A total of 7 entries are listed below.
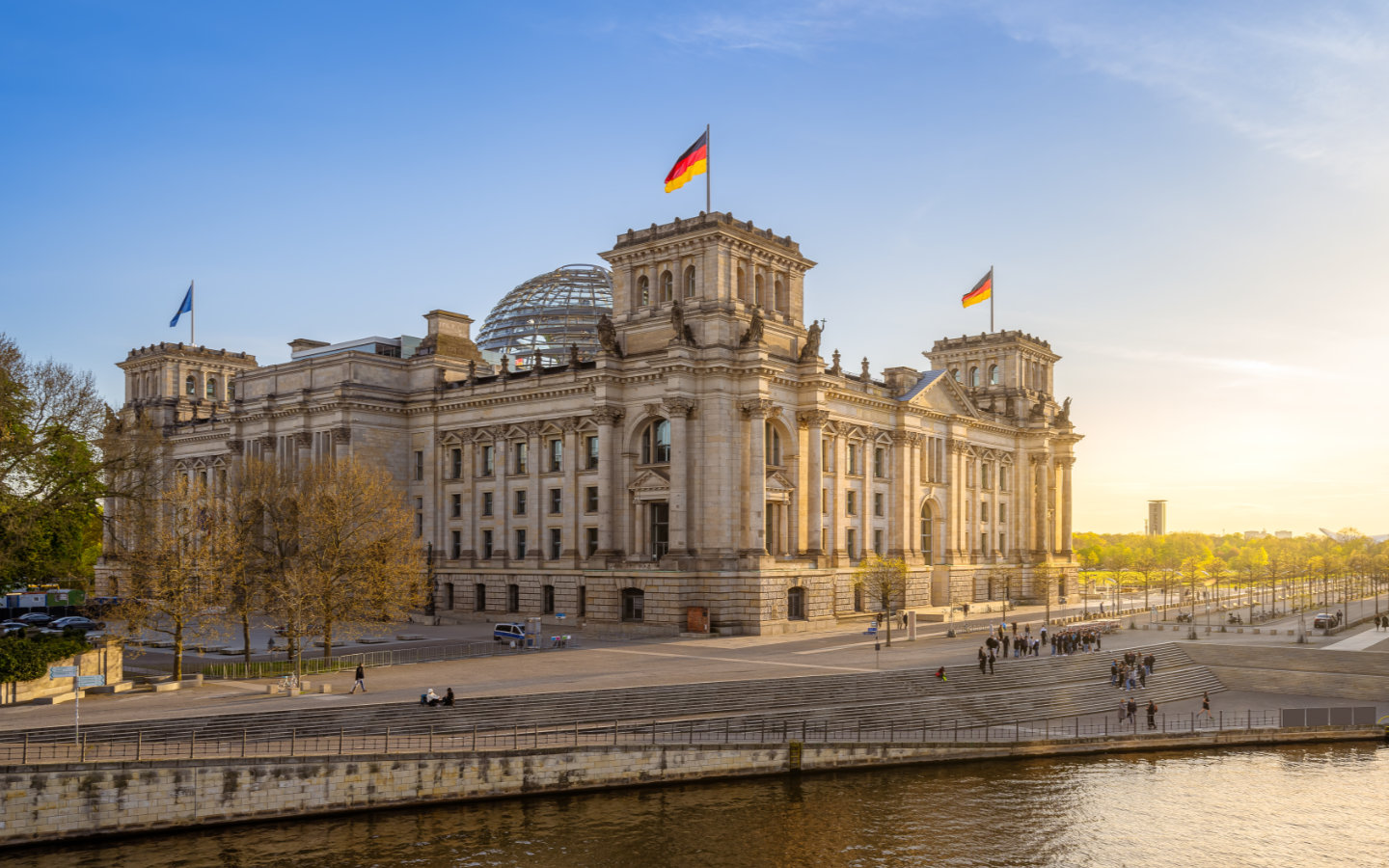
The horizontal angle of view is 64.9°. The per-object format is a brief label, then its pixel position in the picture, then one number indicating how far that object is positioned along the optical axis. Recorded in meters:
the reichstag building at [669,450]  76.38
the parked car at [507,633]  71.44
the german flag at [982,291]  109.25
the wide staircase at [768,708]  42.25
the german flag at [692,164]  74.88
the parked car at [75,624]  81.76
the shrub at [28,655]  47.69
